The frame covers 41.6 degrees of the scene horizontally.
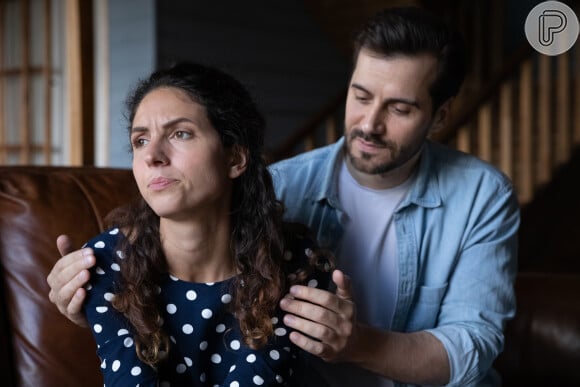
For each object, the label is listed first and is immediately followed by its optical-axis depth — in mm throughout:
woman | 1338
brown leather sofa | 1632
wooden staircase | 4254
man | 1664
